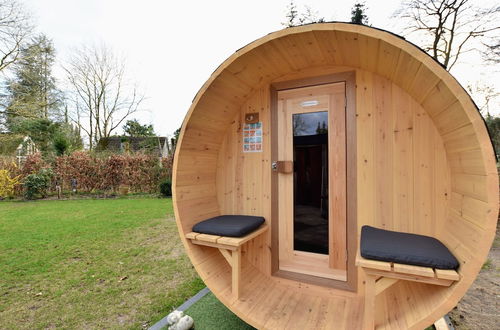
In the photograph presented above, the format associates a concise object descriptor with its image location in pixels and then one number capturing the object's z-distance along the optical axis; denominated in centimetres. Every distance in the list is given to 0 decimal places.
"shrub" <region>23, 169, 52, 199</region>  918
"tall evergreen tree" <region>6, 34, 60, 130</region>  1278
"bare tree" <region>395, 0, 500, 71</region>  721
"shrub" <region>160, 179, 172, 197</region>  955
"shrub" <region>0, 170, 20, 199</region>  939
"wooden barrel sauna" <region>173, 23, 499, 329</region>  149
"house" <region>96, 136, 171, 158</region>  1257
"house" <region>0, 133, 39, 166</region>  1316
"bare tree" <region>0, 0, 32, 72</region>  1173
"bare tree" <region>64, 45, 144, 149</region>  1633
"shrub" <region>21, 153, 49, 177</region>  972
